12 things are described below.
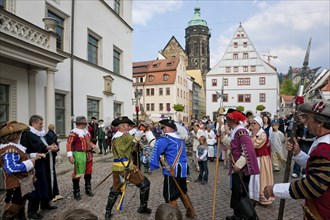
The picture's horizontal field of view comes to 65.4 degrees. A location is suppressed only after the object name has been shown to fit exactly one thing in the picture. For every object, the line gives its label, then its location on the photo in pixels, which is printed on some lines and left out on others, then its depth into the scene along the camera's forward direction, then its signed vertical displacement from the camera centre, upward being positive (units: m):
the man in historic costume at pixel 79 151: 5.63 -0.79
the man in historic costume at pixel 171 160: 4.31 -0.77
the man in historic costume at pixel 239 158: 3.97 -0.69
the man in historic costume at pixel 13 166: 3.63 -0.71
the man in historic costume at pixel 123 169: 4.63 -0.98
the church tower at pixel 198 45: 75.56 +20.45
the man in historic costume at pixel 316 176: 1.91 -0.47
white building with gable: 42.03 +5.76
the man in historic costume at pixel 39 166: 4.68 -0.95
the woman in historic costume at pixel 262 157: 5.27 -0.92
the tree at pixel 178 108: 40.88 +1.03
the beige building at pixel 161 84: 47.06 +5.65
